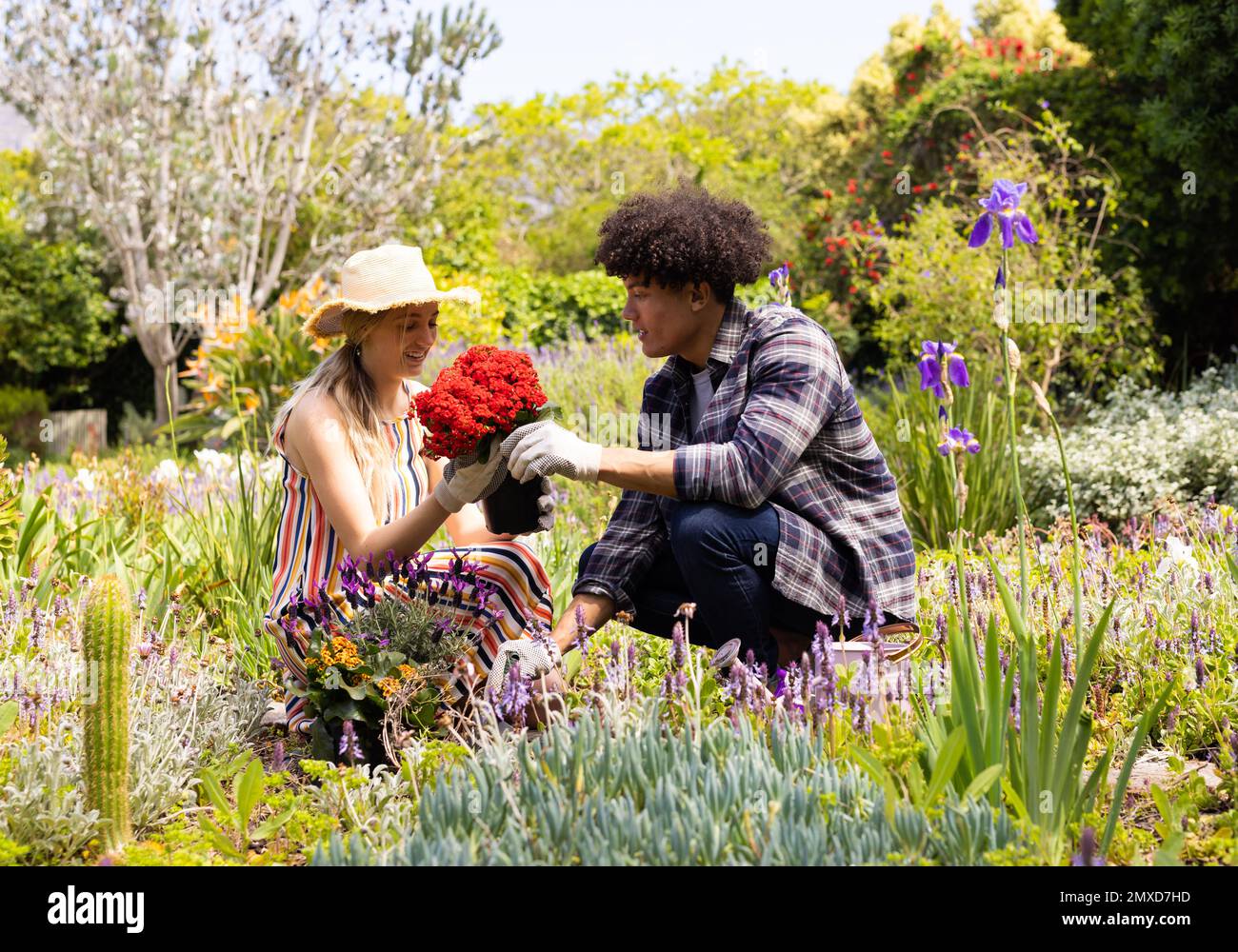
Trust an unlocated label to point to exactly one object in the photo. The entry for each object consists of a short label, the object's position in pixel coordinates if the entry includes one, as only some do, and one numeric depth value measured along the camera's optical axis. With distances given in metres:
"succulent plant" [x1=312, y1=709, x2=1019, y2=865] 1.94
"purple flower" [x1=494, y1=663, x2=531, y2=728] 2.42
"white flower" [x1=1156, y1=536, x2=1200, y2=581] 3.68
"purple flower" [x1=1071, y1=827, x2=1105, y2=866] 1.88
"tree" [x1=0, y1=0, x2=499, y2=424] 11.67
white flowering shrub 5.98
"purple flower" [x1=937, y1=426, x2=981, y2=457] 2.56
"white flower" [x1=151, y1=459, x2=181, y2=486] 5.27
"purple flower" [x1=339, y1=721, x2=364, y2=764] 2.38
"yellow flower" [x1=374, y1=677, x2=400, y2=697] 2.72
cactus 2.33
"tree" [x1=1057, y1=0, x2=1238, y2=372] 7.82
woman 3.04
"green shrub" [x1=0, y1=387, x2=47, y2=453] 13.82
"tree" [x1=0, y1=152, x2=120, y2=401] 14.60
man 2.87
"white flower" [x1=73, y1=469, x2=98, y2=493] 5.55
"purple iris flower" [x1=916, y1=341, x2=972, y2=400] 2.59
